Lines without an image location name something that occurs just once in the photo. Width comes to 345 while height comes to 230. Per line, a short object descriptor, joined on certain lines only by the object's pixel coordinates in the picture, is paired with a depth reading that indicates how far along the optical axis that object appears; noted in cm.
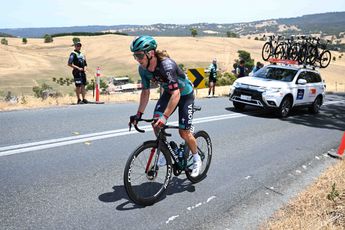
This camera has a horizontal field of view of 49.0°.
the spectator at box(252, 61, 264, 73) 1855
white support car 1285
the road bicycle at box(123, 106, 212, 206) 464
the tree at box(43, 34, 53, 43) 14702
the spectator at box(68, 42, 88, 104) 1270
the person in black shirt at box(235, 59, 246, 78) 2014
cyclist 454
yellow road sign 1742
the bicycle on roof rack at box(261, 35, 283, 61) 2009
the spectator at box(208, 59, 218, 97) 1827
